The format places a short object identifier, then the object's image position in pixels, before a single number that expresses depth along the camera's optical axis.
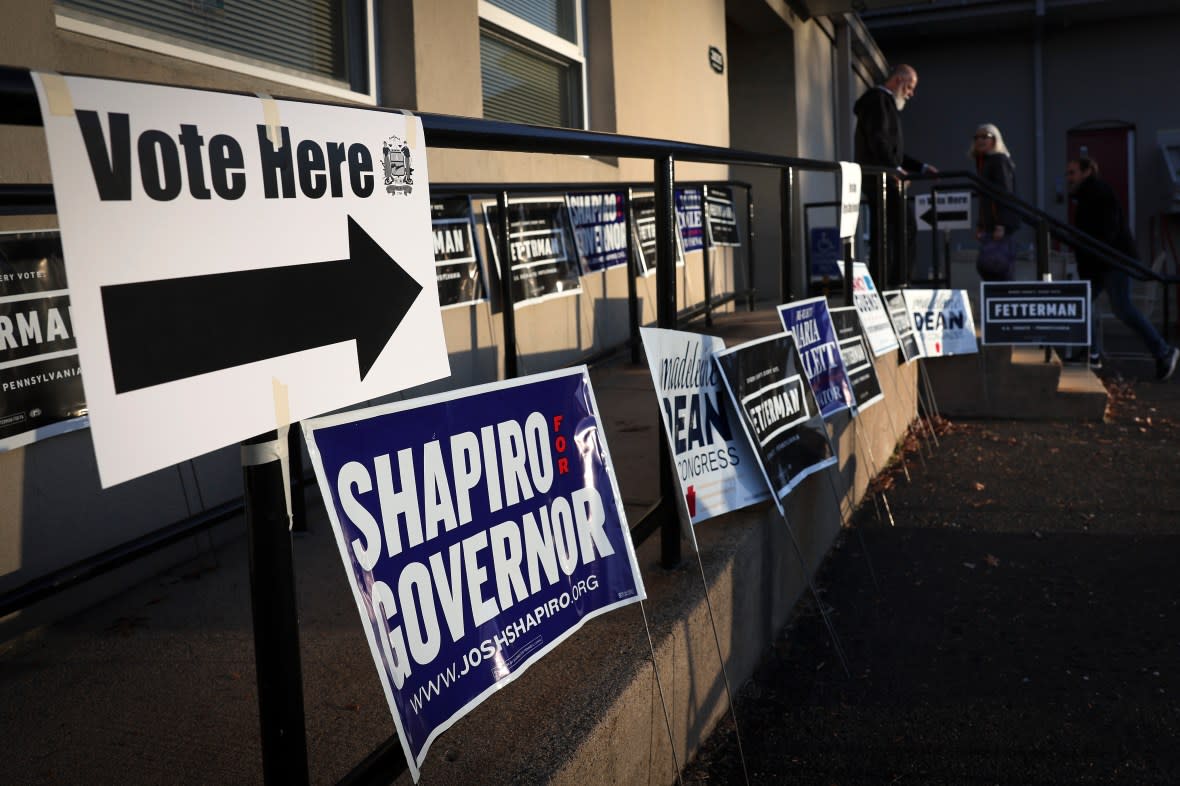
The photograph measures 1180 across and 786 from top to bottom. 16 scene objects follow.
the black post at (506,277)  4.85
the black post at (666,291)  3.15
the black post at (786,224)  4.71
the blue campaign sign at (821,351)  4.51
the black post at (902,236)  7.93
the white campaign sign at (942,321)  7.60
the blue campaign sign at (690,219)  8.15
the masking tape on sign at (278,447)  1.44
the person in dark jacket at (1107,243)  9.70
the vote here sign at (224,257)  1.18
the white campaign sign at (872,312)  6.30
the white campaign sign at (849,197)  5.43
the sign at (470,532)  1.68
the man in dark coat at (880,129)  8.53
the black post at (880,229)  6.95
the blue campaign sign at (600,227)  6.67
